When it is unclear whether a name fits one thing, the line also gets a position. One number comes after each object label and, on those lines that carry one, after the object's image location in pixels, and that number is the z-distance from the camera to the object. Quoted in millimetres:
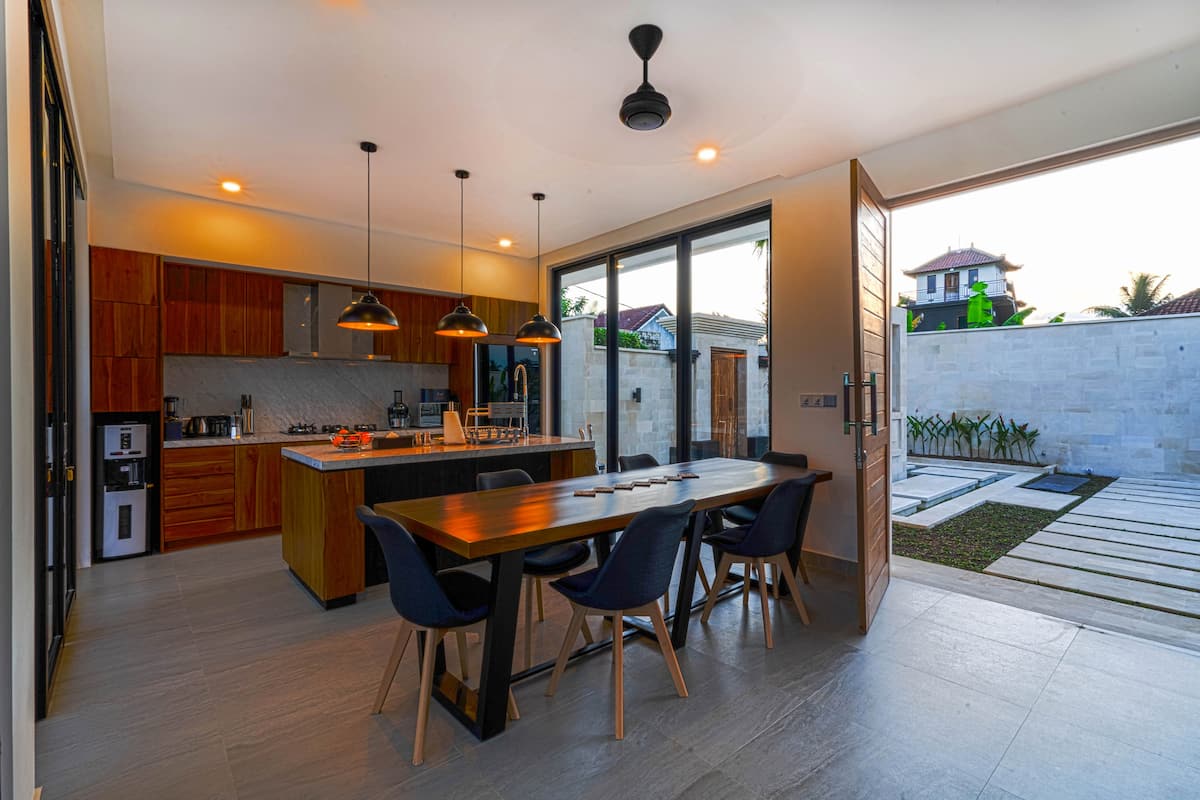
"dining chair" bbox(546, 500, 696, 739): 2006
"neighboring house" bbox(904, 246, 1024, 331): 11031
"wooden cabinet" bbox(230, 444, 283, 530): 4641
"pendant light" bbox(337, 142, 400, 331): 3582
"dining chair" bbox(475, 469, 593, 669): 2600
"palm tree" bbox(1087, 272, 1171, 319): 7689
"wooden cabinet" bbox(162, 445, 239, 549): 4328
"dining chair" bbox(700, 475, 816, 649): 2703
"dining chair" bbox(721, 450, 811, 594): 3268
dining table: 1961
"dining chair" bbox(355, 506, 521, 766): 1839
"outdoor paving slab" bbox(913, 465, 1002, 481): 7535
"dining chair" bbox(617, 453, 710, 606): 3686
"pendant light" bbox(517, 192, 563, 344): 4395
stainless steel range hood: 5180
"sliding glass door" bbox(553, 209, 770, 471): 4602
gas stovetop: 5261
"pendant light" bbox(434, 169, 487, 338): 4039
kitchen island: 3225
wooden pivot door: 2807
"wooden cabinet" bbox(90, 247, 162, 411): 4094
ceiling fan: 2432
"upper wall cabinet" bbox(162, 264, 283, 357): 4633
